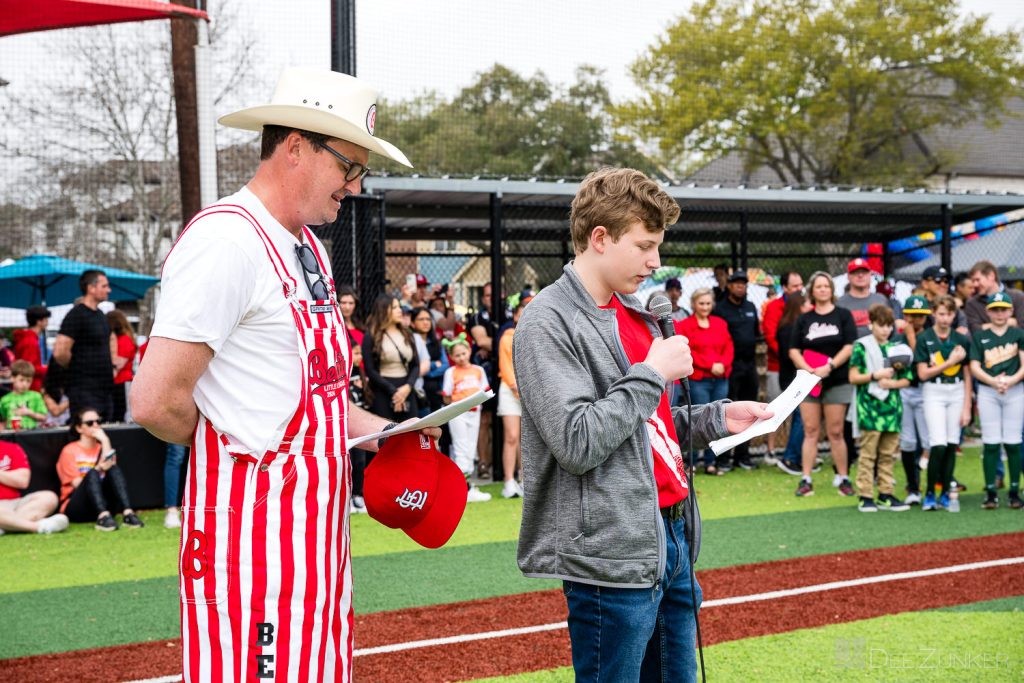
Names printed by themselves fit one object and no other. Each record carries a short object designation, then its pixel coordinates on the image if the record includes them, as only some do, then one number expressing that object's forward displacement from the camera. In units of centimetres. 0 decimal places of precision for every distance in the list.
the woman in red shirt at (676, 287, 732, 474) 1066
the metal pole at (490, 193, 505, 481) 1072
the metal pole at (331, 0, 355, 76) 999
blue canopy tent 1524
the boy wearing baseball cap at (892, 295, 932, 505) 902
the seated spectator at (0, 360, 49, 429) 977
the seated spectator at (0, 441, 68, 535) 830
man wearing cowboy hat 212
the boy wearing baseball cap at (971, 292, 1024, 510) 853
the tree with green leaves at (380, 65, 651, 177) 1773
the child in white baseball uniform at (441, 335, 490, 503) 959
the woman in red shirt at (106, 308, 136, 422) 1045
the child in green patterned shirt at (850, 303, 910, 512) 869
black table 887
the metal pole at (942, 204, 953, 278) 1363
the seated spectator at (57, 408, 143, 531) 867
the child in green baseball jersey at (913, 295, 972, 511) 859
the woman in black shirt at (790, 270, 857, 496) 961
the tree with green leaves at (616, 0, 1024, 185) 2825
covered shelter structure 1032
